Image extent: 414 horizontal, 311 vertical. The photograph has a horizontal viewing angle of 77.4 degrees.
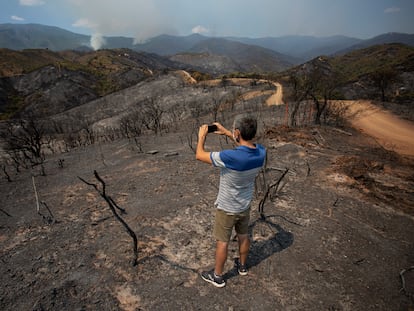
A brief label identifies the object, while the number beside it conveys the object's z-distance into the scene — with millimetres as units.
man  2678
